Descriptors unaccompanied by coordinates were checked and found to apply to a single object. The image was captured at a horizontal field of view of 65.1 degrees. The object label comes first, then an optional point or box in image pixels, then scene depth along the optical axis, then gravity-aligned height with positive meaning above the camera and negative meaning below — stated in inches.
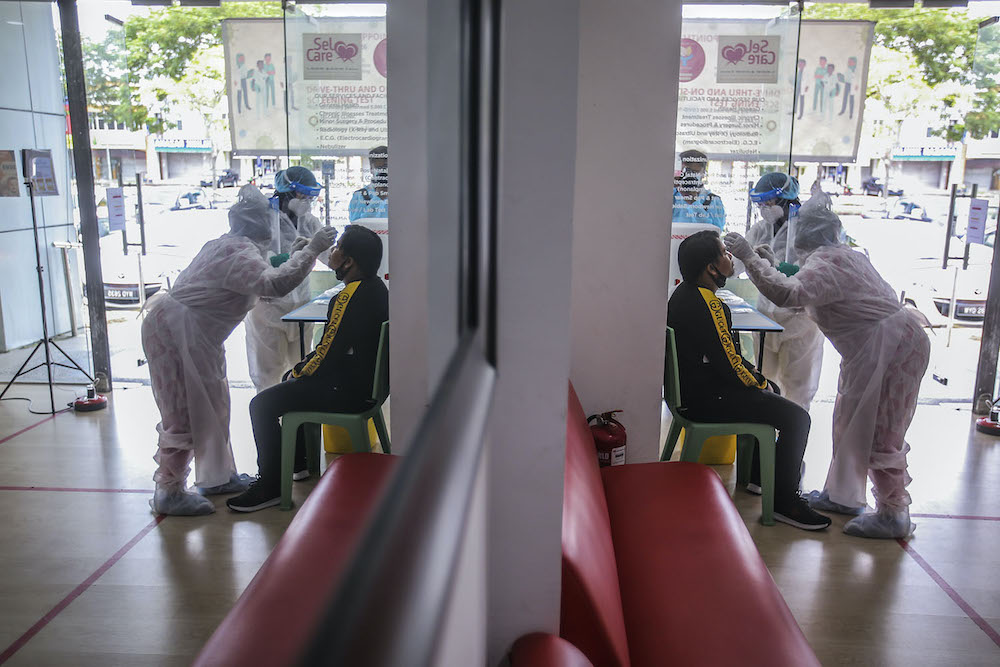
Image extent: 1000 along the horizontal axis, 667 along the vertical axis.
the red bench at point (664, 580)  60.7 -37.0
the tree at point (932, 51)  296.0 +46.9
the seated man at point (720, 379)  127.6 -33.2
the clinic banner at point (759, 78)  193.5 +23.7
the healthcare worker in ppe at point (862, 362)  126.3 -30.0
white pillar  120.8 -5.5
